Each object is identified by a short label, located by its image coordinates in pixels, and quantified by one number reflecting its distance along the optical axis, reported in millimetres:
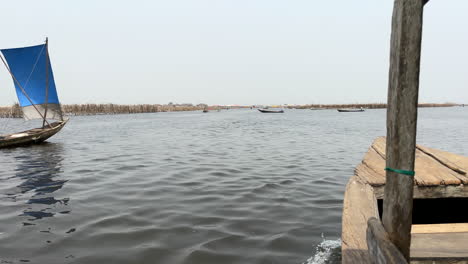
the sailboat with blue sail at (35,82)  20000
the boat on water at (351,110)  86925
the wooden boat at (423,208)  2463
